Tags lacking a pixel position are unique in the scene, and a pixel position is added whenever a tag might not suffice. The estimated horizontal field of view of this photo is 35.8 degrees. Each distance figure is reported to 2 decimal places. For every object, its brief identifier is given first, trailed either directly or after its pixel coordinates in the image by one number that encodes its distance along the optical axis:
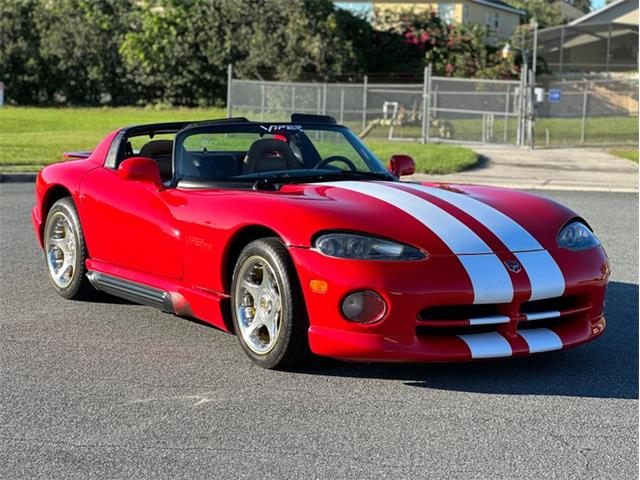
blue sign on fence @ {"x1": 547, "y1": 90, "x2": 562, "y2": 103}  24.69
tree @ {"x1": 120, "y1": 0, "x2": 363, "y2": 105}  40.22
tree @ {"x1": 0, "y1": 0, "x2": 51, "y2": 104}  45.06
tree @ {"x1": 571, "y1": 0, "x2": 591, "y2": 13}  129.69
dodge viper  4.75
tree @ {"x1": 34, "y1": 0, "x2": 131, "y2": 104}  45.09
